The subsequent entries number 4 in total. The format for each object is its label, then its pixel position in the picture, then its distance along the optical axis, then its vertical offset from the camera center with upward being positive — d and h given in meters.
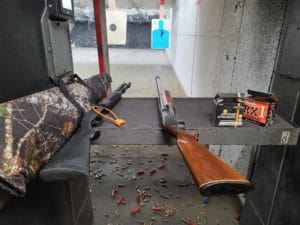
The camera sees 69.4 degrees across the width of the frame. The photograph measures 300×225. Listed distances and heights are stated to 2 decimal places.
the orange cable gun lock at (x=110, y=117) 0.78 -0.30
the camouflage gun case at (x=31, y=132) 0.43 -0.22
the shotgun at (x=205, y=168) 0.43 -0.28
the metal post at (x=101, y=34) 1.68 +0.01
